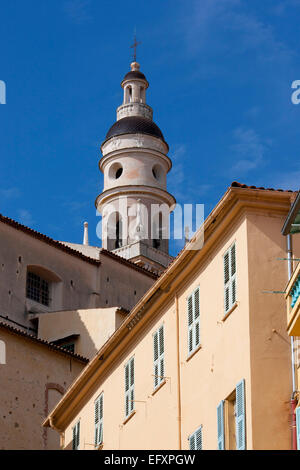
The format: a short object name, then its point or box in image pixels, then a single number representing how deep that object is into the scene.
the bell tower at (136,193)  58.47
